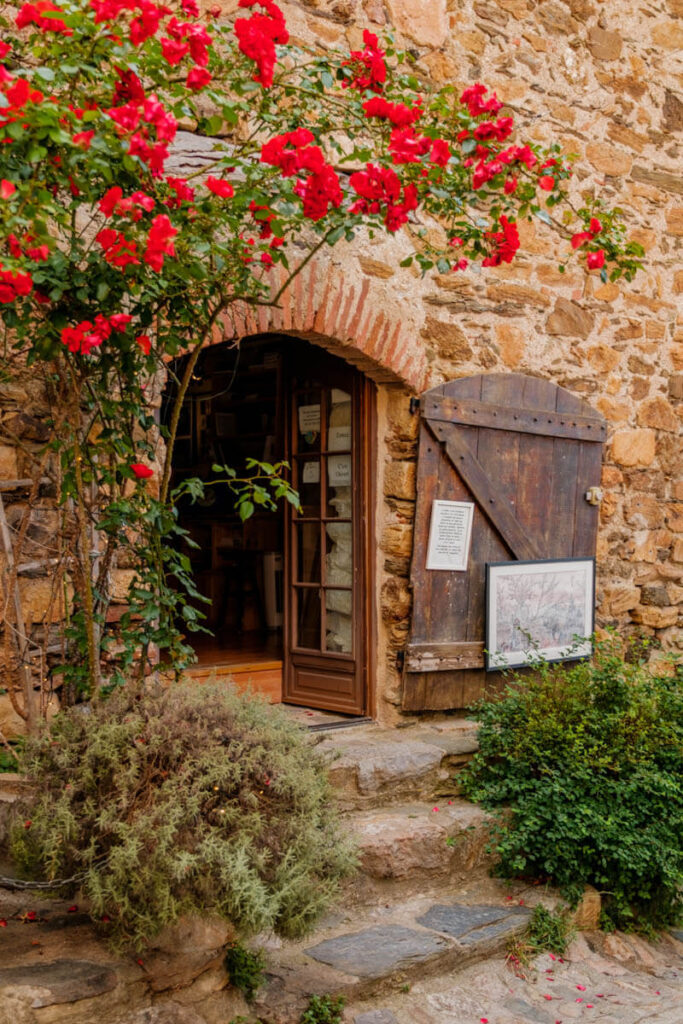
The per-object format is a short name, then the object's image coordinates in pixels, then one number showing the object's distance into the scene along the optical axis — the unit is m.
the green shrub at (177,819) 2.43
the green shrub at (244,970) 2.78
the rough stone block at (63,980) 2.44
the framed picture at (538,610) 4.77
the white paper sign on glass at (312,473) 4.91
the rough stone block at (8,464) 3.39
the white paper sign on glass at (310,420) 4.91
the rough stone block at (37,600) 3.40
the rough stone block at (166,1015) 2.52
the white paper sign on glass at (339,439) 4.78
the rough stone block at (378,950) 3.09
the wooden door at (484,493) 4.58
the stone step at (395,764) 3.94
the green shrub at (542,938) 3.47
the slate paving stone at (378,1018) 2.92
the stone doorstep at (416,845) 3.62
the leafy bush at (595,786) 3.75
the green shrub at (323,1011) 2.83
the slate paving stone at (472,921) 3.41
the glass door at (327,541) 4.70
